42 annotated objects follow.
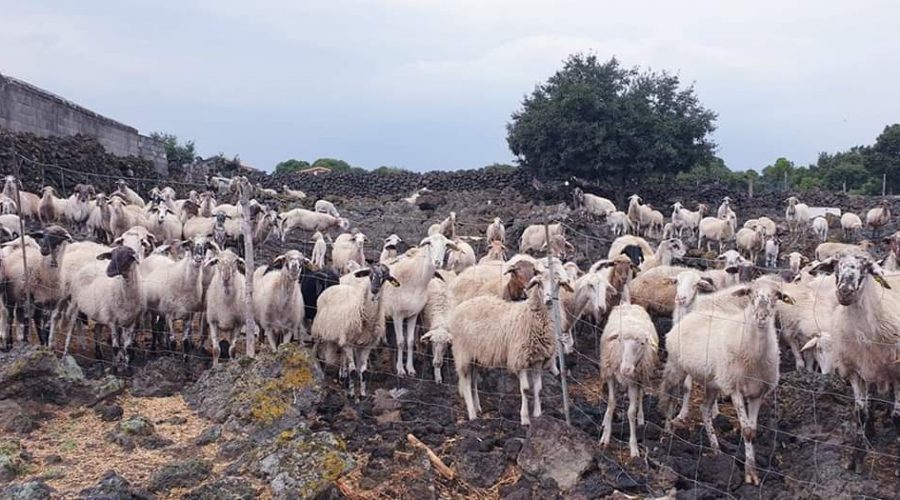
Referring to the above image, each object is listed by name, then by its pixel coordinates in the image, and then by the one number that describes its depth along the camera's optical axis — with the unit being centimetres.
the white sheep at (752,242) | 2433
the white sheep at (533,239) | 2276
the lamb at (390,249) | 1517
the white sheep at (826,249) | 2067
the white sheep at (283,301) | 1105
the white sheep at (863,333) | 761
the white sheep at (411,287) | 1162
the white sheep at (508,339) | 886
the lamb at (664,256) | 1511
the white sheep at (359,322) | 1027
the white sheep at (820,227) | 2712
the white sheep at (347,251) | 1767
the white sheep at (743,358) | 763
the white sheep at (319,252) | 1884
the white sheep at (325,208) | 3070
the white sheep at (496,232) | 2279
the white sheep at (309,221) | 2655
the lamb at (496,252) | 1559
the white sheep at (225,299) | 1114
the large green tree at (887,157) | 5397
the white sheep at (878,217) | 2759
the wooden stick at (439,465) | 732
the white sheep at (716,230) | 2739
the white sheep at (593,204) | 3350
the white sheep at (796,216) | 3028
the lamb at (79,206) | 1941
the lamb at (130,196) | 2308
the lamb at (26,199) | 1839
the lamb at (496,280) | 1063
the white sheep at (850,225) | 2809
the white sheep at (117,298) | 1086
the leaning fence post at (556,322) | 757
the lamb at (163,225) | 1883
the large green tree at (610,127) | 3816
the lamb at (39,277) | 1135
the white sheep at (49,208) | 1912
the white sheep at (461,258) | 1523
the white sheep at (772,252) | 2280
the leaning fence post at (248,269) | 945
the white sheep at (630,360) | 817
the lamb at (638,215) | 3161
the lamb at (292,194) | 3825
